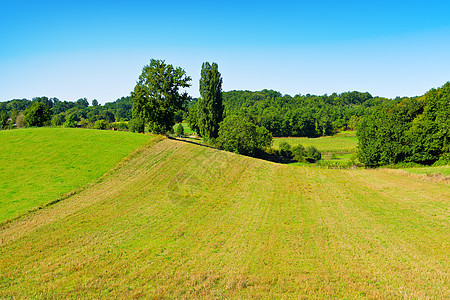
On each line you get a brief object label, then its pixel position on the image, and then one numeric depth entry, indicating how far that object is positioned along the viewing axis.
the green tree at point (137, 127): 82.53
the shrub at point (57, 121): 107.72
